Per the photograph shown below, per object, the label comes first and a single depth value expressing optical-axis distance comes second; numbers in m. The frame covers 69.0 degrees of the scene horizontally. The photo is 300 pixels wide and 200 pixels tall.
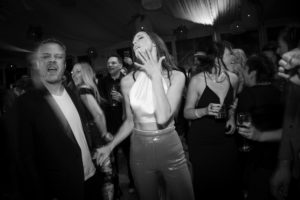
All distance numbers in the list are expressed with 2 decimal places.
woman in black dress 2.10
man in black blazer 1.35
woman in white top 1.49
